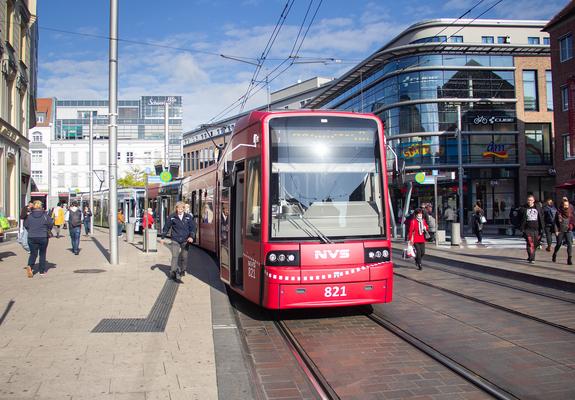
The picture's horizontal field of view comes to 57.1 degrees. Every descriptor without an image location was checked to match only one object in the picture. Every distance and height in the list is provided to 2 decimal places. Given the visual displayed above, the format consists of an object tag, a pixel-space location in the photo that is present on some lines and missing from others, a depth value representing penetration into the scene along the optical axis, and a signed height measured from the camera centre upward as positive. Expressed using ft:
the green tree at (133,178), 209.26 +17.04
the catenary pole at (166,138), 94.10 +15.37
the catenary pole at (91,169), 108.51 +11.03
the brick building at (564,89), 100.25 +24.91
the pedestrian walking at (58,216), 80.81 +0.71
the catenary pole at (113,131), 45.39 +7.86
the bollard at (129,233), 76.79 -1.92
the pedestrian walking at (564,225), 43.83 -0.82
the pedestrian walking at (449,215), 75.61 +0.22
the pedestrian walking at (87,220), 97.36 +0.04
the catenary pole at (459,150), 107.45 +13.00
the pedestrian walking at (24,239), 52.39 -1.81
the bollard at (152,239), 58.65 -2.23
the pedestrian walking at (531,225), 44.45 -0.79
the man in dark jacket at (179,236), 36.86 -1.16
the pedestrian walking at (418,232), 42.65 -1.24
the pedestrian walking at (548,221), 57.77 -0.61
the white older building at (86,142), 244.42 +37.46
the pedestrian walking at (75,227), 56.25 -0.71
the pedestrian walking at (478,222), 73.20 -0.81
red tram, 23.53 +0.31
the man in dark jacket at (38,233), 38.19 -0.89
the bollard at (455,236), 65.92 -2.44
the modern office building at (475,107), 136.46 +29.03
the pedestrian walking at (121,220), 95.86 -0.02
